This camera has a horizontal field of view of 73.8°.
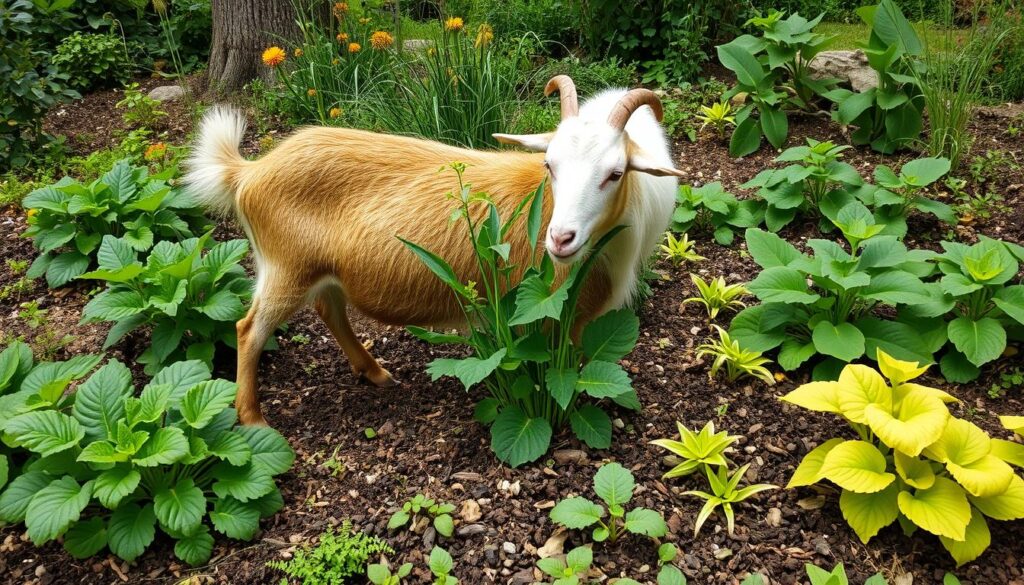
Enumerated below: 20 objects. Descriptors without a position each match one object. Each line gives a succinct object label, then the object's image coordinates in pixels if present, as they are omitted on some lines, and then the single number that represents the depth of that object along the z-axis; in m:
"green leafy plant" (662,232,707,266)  4.22
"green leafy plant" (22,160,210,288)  4.03
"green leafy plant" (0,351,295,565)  2.48
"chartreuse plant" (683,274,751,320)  3.78
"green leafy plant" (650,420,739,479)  2.77
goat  3.05
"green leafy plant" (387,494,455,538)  2.65
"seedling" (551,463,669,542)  2.49
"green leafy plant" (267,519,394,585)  2.49
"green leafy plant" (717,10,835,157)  5.11
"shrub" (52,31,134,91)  7.20
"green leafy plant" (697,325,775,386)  3.27
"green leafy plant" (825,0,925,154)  4.78
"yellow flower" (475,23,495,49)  5.09
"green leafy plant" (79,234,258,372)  3.34
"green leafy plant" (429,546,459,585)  2.41
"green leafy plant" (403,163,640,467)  2.60
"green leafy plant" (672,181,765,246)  4.41
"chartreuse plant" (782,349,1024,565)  2.38
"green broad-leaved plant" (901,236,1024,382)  3.15
